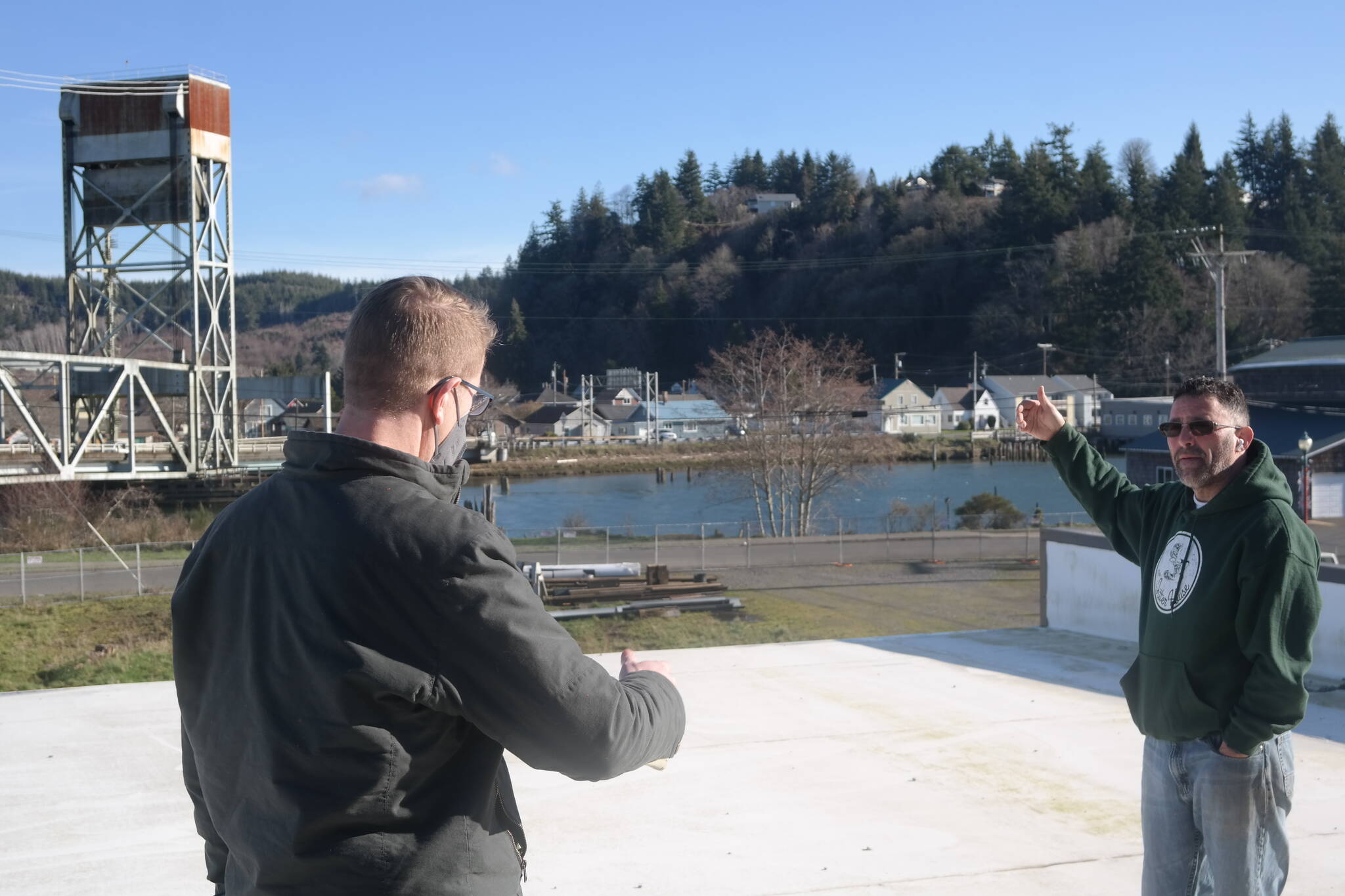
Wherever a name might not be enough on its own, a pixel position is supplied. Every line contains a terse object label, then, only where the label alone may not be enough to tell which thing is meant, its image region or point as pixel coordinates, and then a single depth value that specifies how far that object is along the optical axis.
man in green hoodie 2.63
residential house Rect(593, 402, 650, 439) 88.12
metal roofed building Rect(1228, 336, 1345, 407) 38.50
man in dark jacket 1.50
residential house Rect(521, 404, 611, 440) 87.50
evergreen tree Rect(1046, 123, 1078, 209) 94.88
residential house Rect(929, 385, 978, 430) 85.38
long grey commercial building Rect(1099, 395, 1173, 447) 61.98
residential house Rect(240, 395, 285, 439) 68.56
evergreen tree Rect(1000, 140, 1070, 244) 94.50
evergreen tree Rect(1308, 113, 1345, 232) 82.81
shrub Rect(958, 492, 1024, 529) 30.83
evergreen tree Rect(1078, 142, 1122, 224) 92.69
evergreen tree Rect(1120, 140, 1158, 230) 85.00
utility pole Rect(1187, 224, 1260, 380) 24.28
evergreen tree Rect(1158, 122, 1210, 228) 81.44
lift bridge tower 28.94
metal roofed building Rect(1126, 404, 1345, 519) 33.50
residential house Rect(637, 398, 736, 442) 84.81
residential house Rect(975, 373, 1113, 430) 74.38
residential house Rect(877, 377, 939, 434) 85.69
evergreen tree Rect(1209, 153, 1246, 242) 77.94
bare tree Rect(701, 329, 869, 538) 33.78
